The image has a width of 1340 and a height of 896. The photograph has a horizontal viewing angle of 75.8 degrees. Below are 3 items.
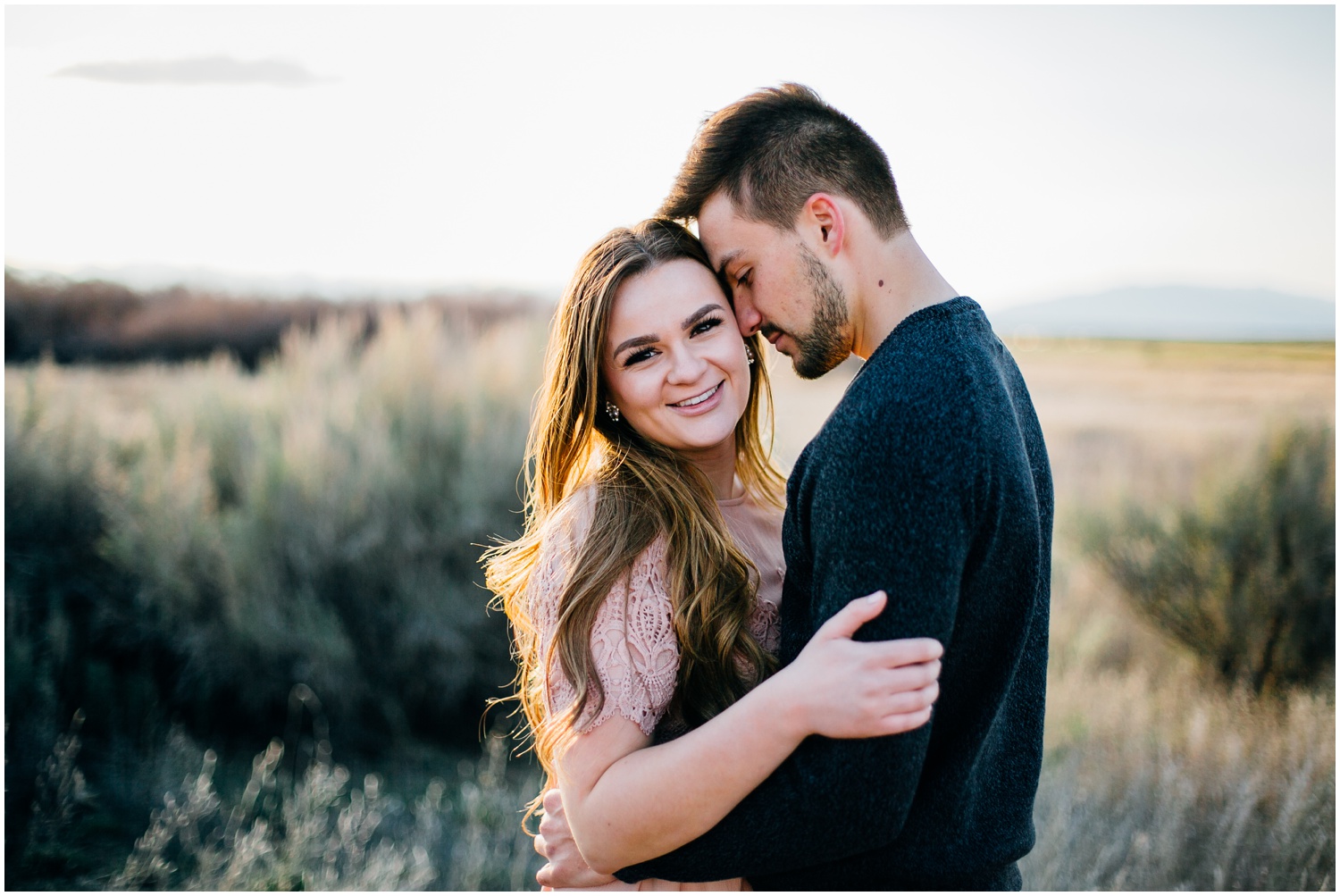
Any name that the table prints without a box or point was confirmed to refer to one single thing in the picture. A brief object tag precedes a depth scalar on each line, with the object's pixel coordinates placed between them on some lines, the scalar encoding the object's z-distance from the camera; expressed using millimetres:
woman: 1401
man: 1330
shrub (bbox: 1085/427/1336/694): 4816
